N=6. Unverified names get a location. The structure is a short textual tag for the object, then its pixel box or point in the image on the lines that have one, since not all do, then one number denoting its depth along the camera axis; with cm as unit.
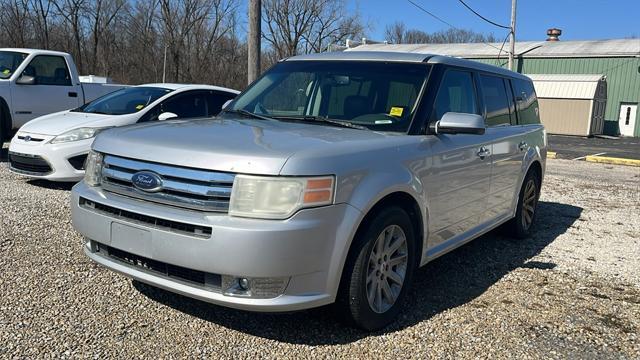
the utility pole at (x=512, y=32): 2638
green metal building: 3030
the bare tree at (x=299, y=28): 4981
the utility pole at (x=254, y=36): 1184
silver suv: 295
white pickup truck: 1001
